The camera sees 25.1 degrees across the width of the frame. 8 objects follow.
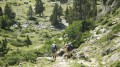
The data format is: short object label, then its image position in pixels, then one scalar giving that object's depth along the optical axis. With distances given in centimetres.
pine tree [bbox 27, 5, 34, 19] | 15775
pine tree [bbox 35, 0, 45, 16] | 16925
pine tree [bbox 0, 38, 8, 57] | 6340
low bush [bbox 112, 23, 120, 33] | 4381
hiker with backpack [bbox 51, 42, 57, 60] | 4093
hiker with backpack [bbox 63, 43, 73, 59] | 4168
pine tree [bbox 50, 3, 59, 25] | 15125
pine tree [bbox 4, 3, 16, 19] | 14669
